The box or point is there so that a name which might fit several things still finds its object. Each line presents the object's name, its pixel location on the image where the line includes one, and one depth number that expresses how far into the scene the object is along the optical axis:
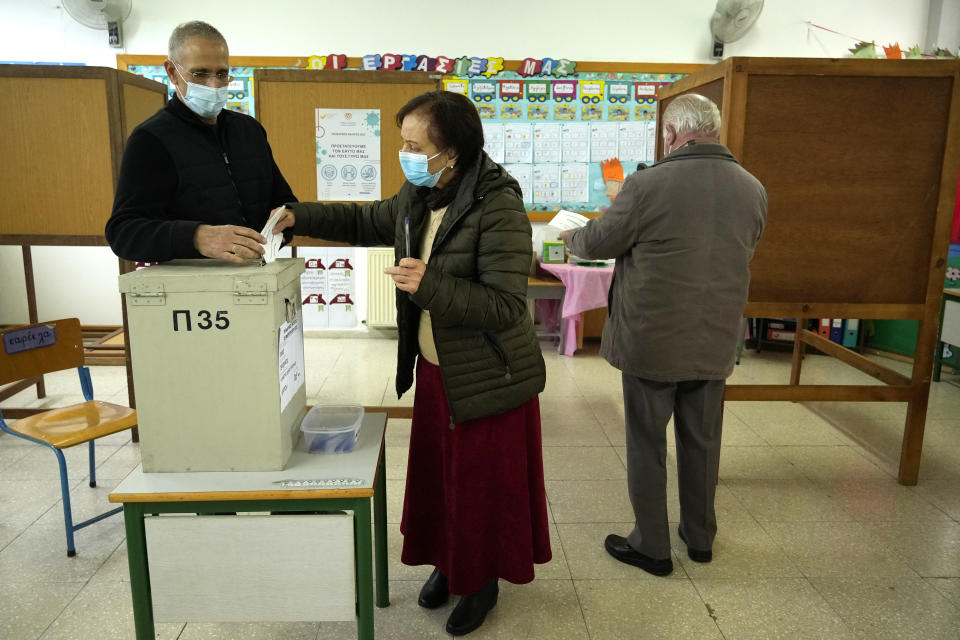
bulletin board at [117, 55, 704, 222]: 5.20
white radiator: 5.40
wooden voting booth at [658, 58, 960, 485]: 2.52
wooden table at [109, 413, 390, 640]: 1.32
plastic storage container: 1.52
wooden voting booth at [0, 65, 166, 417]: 3.07
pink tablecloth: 4.55
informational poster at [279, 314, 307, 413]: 1.41
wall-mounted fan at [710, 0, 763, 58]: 4.85
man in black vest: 1.47
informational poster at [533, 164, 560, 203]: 5.36
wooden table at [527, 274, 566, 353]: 4.67
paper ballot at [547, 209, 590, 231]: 4.42
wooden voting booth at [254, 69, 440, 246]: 3.23
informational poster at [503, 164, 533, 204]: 5.36
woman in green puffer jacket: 1.60
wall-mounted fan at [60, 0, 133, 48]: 4.75
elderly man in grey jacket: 2.02
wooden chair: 2.31
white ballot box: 1.30
